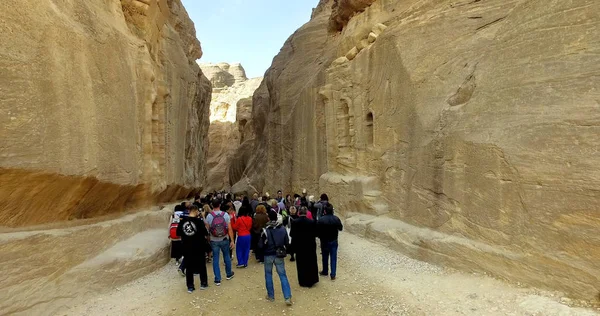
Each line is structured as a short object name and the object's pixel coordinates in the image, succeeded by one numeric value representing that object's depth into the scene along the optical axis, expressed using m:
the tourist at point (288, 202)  12.88
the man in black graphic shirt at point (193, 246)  6.61
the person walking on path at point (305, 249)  6.68
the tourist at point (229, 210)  8.48
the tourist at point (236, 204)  10.78
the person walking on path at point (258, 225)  7.84
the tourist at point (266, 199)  8.78
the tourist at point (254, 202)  10.29
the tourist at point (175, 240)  7.87
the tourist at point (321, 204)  9.07
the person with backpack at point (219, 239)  7.02
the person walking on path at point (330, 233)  7.01
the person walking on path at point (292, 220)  7.36
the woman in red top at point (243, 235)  7.83
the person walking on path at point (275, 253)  5.91
